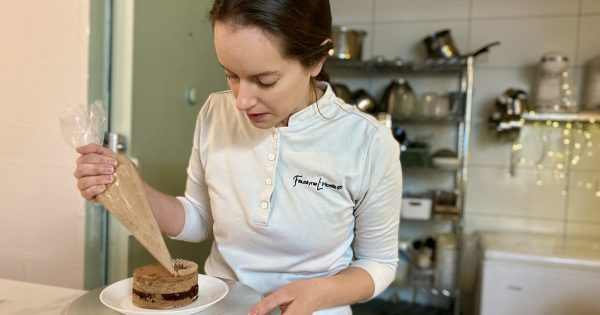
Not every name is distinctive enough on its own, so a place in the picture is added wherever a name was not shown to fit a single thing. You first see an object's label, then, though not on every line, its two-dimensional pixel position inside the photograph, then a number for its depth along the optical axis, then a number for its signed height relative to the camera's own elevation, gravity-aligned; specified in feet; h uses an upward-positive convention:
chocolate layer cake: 2.20 -0.70
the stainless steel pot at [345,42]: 7.47 +1.53
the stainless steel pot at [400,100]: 7.64 +0.70
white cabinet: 6.24 -1.69
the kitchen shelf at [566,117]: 7.04 +0.50
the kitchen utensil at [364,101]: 7.70 +0.67
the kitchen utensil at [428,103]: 7.59 +0.67
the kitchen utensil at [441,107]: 7.55 +0.61
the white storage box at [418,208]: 7.51 -0.96
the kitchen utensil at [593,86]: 6.99 +0.96
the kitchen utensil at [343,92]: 7.63 +0.79
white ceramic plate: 2.11 -0.76
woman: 2.65 -0.29
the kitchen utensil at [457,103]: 7.45 +0.67
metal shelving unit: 7.22 +0.45
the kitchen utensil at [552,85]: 6.98 +0.96
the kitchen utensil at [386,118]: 7.22 +0.39
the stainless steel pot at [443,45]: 7.34 +1.52
